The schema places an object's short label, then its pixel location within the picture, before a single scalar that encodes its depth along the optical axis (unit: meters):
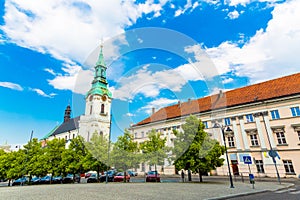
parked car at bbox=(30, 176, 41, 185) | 28.44
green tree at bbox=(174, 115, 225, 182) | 19.78
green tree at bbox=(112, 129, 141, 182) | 22.92
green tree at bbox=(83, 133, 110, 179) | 24.60
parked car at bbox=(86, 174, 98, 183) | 26.51
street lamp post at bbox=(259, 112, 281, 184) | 18.42
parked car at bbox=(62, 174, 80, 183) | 28.27
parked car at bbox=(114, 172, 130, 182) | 26.30
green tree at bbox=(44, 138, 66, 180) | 25.61
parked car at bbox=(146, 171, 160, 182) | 23.56
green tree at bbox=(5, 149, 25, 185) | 27.84
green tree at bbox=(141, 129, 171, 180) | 24.28
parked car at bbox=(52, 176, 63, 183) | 27.81
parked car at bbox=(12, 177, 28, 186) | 29.92
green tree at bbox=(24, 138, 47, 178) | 26.19
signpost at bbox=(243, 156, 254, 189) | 16.03
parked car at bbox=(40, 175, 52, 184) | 28.09
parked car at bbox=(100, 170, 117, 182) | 27.99
